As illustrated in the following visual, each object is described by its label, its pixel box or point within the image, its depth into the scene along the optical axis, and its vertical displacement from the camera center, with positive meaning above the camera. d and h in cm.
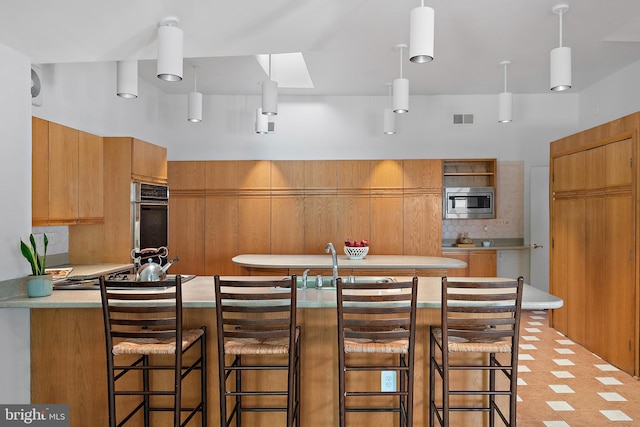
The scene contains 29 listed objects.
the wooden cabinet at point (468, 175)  677 +61
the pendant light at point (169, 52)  263 +93
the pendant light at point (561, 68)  352 +112
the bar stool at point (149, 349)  247 -70
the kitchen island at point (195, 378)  288 -91
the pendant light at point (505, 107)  532 +125
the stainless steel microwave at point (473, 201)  663 +23
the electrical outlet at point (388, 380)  288 -99
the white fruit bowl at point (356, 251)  502 -36
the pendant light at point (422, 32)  278 +109
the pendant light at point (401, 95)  451 +117
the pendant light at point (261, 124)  608 +120
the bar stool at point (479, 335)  247 -63
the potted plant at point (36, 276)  291 -37
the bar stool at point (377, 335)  245 -61
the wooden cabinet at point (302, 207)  632 +14
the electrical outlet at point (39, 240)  414 -20
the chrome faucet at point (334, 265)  326 -33
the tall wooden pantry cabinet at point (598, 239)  417 -22
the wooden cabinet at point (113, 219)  473 -2
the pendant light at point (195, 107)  560 +131
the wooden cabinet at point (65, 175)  369 +36
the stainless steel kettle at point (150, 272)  312 -37
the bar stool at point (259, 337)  248 -64
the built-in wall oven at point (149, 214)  481 +3
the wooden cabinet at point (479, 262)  650 -61
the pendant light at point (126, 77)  351 +104
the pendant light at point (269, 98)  490 +124
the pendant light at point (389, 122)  600 +122
